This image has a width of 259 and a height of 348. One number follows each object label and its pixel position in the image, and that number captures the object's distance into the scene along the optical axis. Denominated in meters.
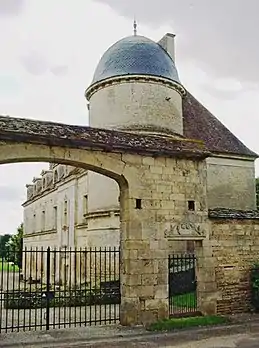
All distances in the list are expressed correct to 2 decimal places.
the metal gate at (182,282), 14.35
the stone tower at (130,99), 19.38
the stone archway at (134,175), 10.07
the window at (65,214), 28.16
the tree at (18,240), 48.09
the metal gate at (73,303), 10.59
